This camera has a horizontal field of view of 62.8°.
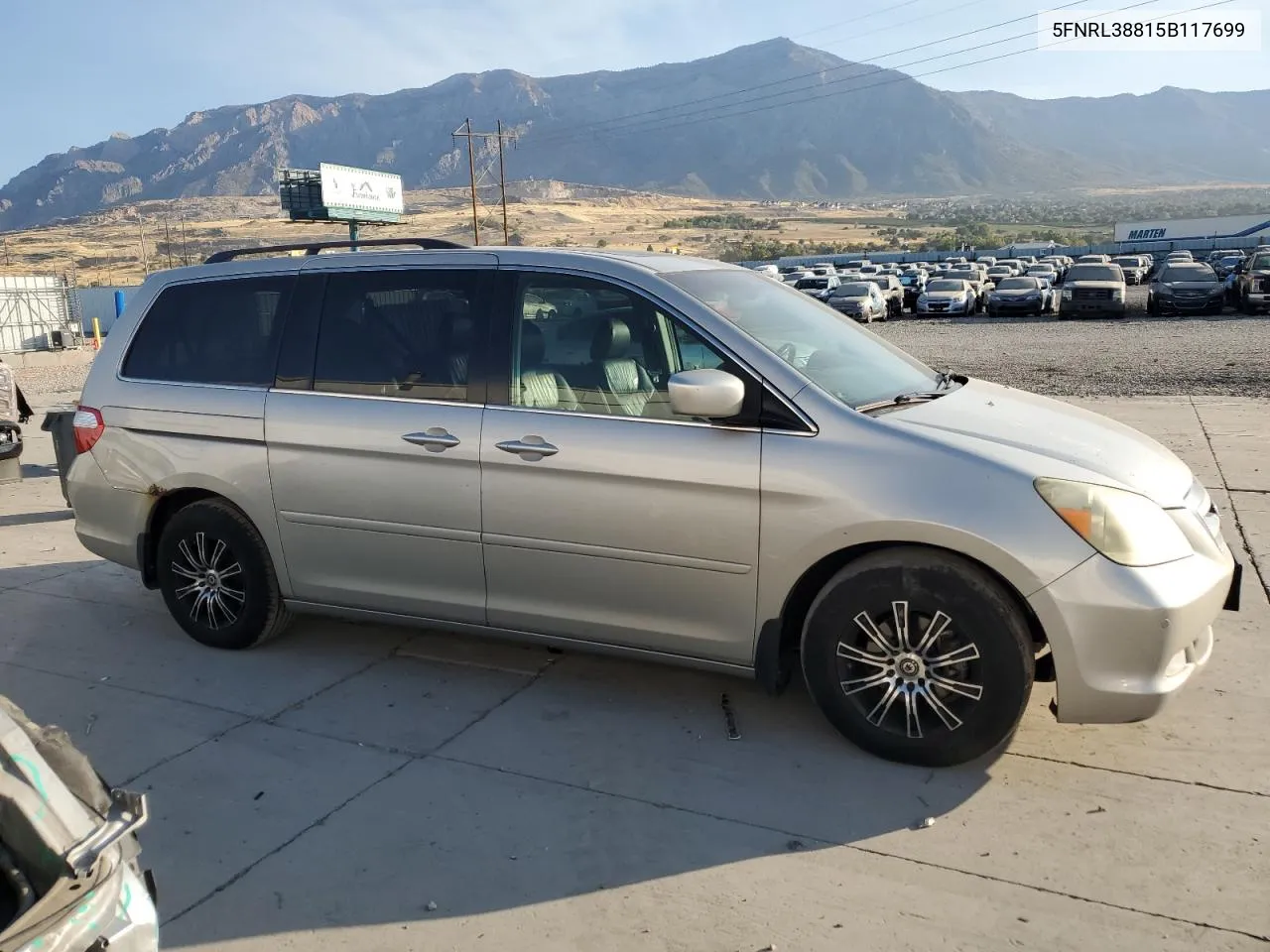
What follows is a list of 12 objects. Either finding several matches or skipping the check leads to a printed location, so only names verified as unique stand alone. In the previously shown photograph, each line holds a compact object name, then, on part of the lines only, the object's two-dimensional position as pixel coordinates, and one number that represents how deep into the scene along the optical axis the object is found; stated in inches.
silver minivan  139.5
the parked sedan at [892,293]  1378.0
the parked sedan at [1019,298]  1219.2
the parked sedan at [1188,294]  1114.1
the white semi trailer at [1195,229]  2837.1
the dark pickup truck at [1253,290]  1085.1
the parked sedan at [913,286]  1454.2
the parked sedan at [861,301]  1236.5
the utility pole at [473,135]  2127.1
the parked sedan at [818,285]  1466.5
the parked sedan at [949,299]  1293.1
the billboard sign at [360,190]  2138.3
